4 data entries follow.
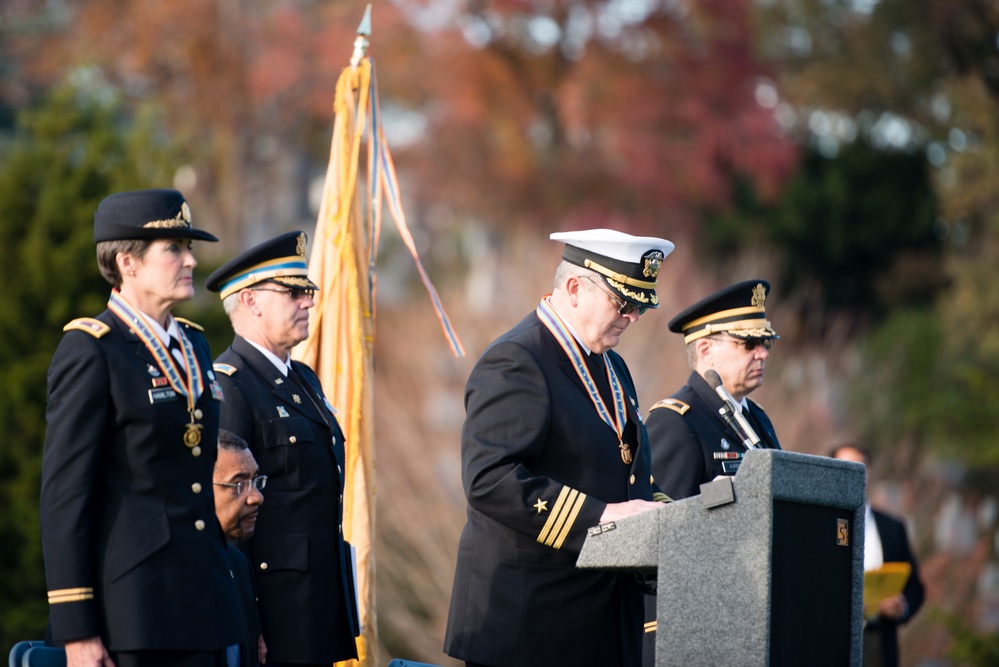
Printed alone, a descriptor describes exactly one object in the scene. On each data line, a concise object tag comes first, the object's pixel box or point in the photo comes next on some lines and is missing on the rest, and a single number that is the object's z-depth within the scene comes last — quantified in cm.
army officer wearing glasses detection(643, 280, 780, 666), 1162
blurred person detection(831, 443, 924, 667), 1737
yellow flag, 1277
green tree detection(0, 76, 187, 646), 2127
